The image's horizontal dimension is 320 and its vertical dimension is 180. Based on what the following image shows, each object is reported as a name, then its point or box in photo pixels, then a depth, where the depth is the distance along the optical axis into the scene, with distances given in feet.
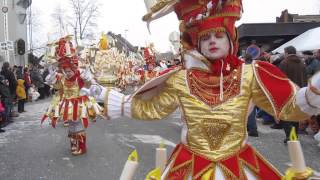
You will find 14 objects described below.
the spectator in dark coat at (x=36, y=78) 40.21
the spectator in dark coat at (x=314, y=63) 18.24
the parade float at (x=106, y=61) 24.97
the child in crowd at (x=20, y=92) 28.78
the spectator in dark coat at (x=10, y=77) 26.90
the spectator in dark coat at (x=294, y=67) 17.01
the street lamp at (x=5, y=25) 34.30
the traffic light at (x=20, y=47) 50.15
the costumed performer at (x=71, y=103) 16.01
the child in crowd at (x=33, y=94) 39.12
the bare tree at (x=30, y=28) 96.86
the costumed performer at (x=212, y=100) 5.38
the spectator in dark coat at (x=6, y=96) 24.00
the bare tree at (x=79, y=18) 100.41
